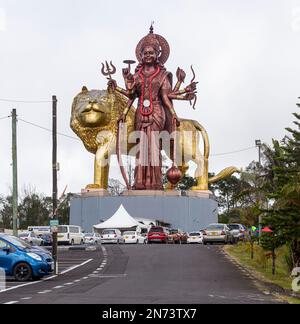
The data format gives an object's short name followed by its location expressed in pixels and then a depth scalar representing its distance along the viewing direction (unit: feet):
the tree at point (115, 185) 365.10
